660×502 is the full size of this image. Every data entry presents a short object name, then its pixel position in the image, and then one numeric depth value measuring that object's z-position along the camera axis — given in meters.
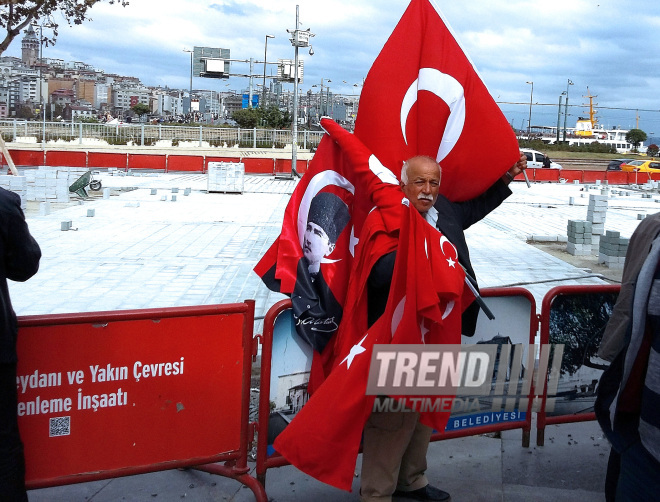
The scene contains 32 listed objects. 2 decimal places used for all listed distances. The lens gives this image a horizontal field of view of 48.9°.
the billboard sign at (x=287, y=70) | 34.44
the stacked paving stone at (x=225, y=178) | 23.28
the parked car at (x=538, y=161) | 40.09
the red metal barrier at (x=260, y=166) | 35.00
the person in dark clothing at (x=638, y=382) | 2.43
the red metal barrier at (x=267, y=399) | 3.89
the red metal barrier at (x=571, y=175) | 37.91
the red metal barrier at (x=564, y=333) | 4.65
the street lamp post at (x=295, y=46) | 32.15
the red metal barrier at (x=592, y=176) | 38.69
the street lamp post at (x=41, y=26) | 20.38
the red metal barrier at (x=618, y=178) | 38.16
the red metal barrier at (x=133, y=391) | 3.50
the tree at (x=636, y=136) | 87.44
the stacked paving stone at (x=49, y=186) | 18.75
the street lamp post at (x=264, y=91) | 65.00
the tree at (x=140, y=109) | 87.06
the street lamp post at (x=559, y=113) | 79.38
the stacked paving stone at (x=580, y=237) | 13.37
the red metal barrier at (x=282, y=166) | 35.28
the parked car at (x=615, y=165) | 43.66
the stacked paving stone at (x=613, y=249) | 11.97
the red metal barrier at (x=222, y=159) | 35.12
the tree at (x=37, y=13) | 19.55
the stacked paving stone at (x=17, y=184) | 17.20
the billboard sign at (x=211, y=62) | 41.12
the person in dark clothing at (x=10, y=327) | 3.12
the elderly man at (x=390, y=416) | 3.34
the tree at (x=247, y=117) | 57.97
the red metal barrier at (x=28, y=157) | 32.69
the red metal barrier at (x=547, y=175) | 37.64
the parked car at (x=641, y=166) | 41.04
